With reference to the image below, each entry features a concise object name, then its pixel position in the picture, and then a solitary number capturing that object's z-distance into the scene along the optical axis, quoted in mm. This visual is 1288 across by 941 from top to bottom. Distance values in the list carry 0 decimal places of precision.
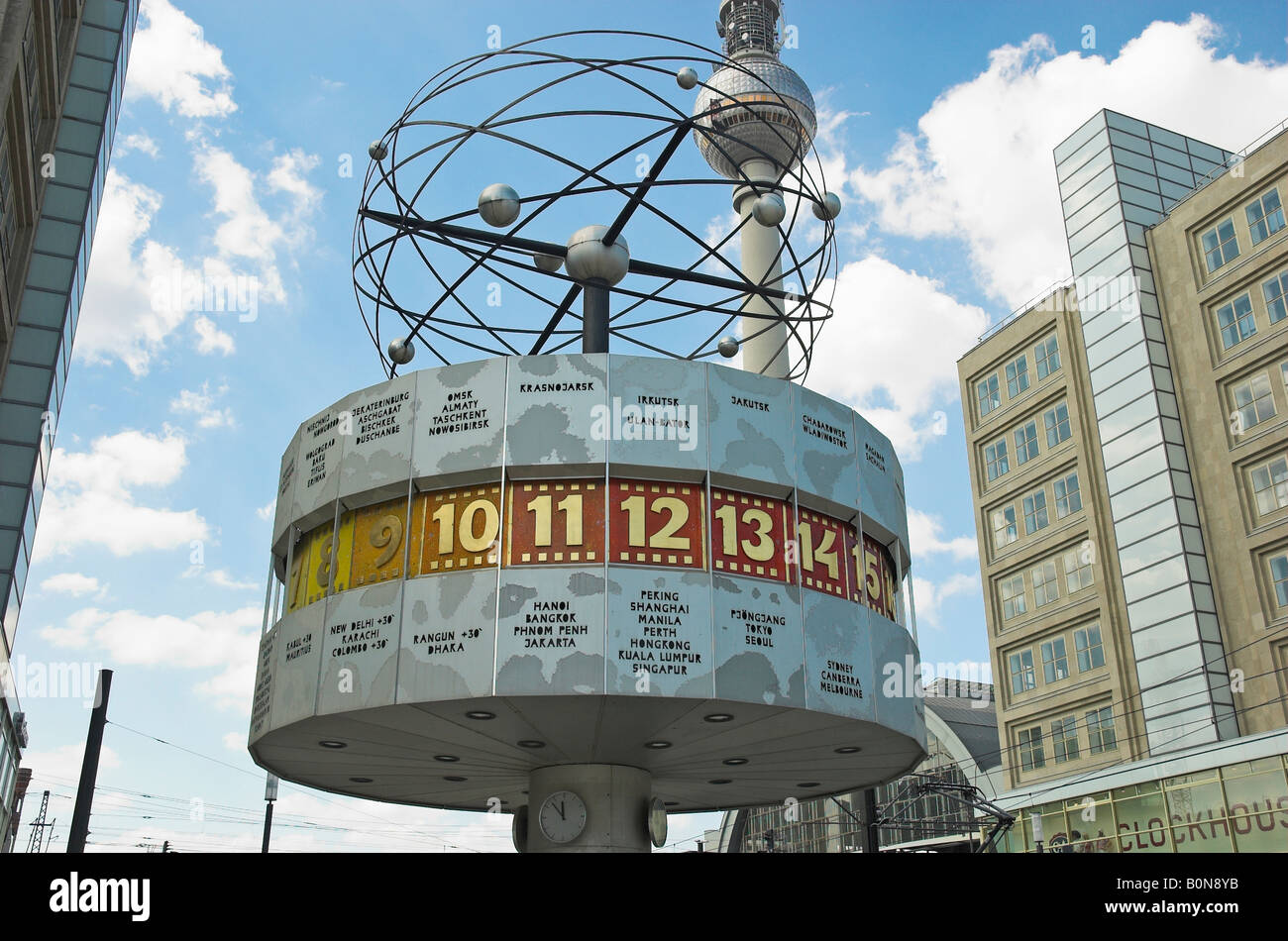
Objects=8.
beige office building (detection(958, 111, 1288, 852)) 49188
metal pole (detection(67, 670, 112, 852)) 27406
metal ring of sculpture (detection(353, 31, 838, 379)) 19906
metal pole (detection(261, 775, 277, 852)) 42219
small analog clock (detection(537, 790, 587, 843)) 19781
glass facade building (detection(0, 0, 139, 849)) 51125
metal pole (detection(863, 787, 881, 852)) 41281
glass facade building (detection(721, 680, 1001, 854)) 69875
